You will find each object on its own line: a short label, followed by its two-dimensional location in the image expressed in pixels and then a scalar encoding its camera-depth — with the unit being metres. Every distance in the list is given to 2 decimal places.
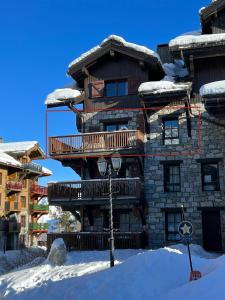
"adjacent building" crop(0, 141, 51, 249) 41.66
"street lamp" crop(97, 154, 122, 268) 13.45
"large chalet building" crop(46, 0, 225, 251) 20.89
